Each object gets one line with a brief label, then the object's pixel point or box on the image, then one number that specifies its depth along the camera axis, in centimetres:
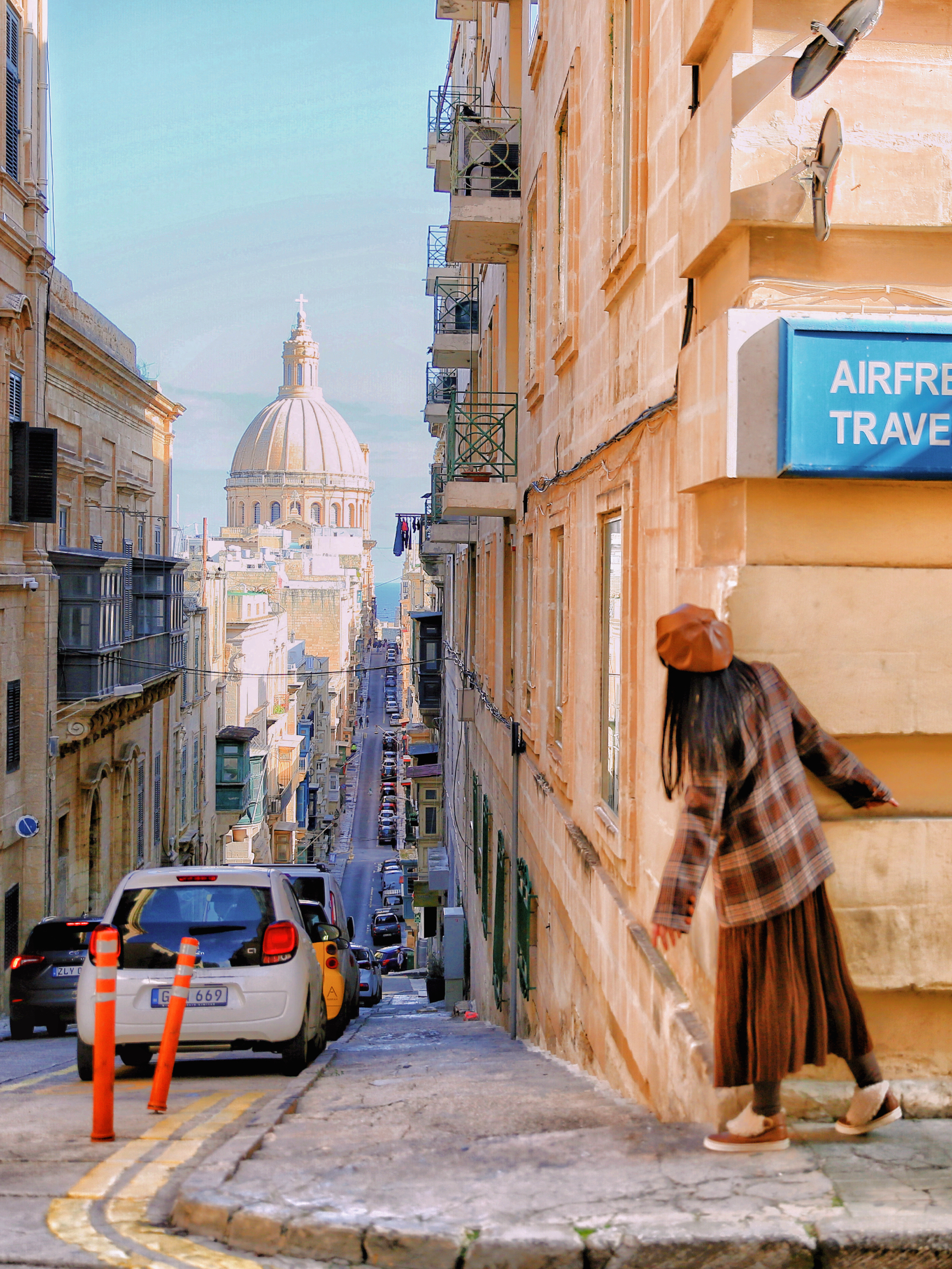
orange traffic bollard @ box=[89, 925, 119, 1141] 524
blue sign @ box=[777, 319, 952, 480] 415
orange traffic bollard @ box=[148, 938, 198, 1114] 561
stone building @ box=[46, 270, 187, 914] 2214
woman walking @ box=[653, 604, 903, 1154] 388
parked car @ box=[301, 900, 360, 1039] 1101
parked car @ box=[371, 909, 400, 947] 4759
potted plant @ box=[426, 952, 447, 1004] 2462
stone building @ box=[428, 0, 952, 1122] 423
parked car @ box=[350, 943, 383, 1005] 2114
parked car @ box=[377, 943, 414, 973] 4206
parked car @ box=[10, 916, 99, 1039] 1386
